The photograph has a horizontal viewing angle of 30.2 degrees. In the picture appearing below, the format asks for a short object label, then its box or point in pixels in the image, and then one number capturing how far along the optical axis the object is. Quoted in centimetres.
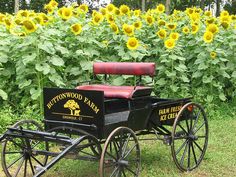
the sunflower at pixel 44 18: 657
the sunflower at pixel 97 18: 698
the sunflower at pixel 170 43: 683
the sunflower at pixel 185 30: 782
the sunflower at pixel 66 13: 677
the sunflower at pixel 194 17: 818
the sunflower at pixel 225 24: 782
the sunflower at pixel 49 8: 738
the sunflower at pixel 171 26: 748
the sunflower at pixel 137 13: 846
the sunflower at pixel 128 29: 674
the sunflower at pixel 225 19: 793
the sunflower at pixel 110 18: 728
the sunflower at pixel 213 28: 718
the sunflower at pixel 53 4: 759
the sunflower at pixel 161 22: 780
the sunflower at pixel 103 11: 769
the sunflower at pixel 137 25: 728
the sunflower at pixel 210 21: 773
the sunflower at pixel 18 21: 616
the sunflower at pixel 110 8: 763
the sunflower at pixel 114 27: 720
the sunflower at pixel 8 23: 647
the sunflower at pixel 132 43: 631
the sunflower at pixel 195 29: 768
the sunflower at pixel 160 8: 852
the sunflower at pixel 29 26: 571
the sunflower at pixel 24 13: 658
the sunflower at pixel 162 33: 731
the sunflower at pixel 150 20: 781
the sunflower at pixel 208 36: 712
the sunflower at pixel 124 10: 752
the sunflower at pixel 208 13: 840
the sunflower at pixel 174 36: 692
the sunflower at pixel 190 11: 878
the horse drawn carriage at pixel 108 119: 393
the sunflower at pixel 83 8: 749
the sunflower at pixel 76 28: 650
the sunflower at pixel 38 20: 631
